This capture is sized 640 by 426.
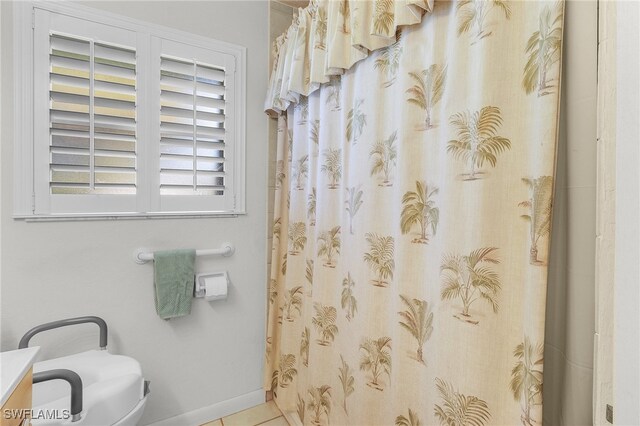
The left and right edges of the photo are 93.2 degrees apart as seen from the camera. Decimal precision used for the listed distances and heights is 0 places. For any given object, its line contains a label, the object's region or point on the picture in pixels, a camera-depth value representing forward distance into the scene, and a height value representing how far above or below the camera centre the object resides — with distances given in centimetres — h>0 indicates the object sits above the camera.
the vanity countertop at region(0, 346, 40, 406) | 66 -39
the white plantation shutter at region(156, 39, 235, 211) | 163 +45
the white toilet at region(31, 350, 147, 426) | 106 -71
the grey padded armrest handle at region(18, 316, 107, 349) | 126 -52
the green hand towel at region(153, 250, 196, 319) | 159 -39
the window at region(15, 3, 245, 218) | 136 +45
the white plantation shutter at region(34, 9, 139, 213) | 137 +44
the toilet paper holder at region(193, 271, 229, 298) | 170 -43
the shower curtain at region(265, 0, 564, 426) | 76 +2
